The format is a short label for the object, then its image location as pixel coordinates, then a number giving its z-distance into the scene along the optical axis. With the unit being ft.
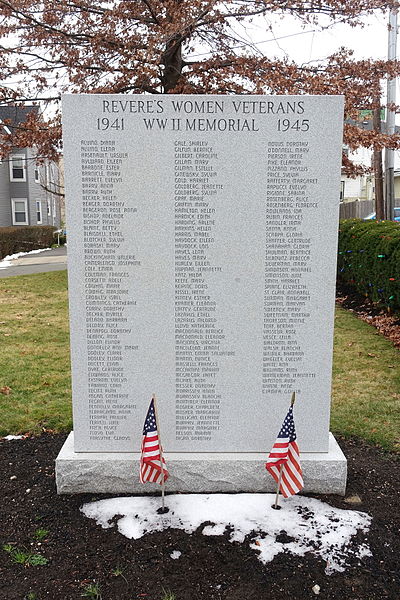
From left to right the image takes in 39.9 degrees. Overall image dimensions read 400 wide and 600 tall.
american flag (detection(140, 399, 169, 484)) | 11.55
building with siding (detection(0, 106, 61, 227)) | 110.63
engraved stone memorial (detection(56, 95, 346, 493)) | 11.87
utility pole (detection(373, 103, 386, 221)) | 59.58
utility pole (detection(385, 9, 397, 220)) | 49.75
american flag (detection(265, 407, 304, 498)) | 11.47
